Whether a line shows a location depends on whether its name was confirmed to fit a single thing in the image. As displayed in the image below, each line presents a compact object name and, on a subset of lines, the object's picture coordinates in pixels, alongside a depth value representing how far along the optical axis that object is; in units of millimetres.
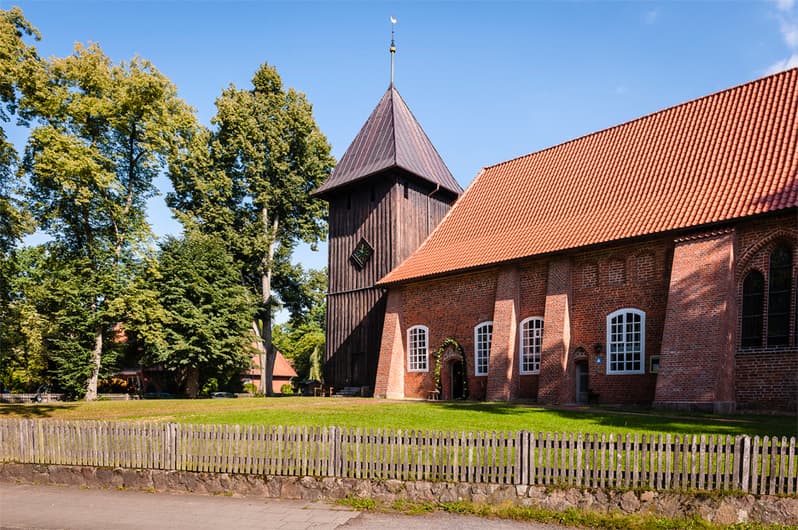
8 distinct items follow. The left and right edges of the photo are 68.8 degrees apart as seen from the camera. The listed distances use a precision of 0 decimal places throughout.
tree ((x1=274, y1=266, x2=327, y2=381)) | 37219
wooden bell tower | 27344
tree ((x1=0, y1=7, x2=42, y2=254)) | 17891
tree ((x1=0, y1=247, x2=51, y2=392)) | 28195
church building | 15891
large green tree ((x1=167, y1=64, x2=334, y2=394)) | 34500
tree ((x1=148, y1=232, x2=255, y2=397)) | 30406
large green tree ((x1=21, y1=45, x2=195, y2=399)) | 19172
